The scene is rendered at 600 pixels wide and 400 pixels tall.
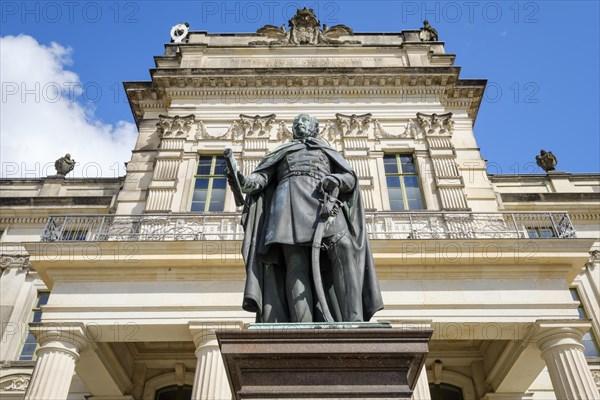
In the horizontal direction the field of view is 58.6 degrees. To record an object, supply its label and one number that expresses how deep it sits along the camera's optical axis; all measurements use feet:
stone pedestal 13.39
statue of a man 15.85
